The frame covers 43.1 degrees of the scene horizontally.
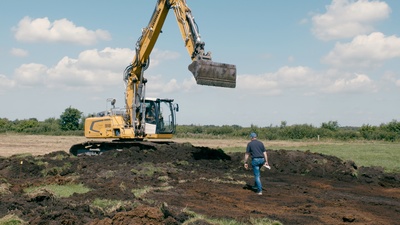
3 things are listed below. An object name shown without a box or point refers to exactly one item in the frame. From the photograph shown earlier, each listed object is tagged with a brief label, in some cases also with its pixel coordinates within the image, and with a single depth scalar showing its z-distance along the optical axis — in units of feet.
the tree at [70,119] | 245.65
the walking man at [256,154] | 50.55
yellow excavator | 78.33
